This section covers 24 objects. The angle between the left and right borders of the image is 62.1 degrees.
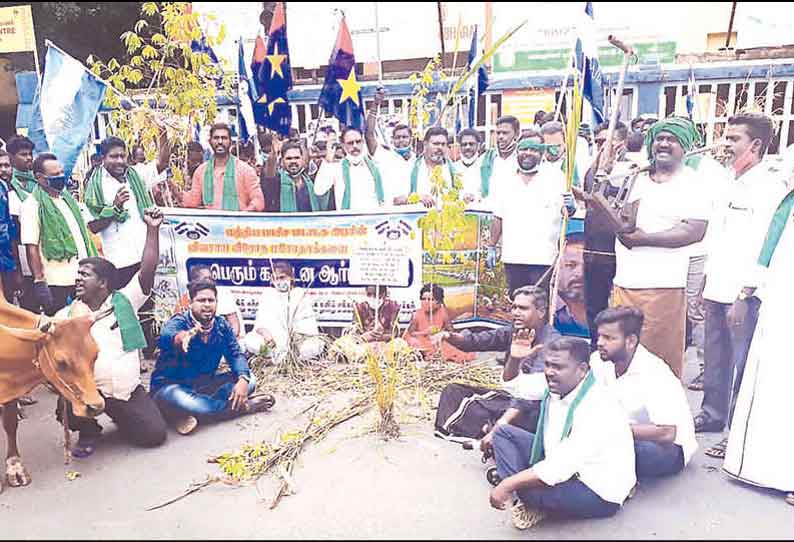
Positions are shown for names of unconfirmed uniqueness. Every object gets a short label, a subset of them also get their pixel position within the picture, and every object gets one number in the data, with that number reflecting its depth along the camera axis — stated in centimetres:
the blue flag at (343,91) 626
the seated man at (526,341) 356
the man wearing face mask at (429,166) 551
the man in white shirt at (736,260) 377
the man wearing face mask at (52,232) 482
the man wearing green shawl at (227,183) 550
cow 359
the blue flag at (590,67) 477
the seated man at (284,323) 538
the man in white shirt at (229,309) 500
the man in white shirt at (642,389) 342
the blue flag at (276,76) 651
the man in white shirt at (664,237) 396
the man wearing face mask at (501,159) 538
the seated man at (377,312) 550
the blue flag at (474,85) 673
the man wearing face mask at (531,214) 505
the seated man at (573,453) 298
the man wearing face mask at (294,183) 564
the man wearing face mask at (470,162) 589
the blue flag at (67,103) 515
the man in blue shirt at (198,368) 425
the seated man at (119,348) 387
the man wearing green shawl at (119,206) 500
